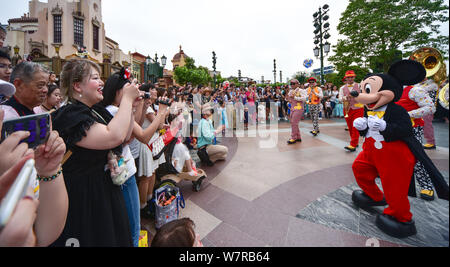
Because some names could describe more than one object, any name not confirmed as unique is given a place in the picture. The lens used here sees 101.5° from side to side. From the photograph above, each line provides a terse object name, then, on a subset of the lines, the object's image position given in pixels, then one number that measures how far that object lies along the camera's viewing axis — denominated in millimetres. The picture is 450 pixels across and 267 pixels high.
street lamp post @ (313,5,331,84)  10895
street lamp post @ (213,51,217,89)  16983
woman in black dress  1106
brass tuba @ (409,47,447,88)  1856
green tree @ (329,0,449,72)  10477
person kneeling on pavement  4238
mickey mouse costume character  1803
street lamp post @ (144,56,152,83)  8016
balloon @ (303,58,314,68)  16016
